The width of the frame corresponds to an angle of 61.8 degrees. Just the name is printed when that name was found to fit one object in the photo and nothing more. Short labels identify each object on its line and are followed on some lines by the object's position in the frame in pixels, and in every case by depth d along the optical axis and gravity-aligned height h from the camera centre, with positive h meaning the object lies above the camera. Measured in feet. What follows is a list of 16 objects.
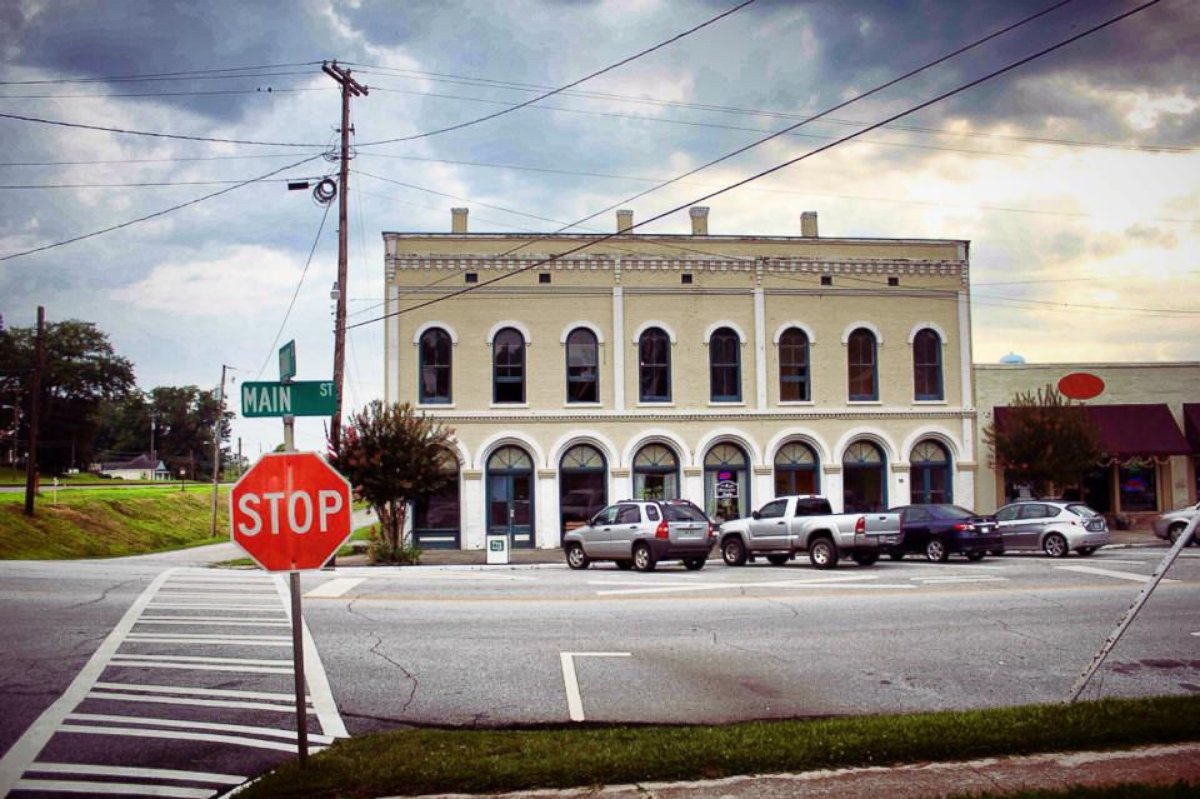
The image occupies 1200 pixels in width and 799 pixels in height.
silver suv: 72.38 -5.27
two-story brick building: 104.53 +9.92
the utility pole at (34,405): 117.08 +7.58
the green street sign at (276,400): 30.14 +2.07
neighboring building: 111.55 +4.42
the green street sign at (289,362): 30.45 +3.21
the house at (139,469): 426.51 -0.51
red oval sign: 111.55 +8.20
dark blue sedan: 78.43 -5.78
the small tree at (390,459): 87.66 +0.61
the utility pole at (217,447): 175.73 +3.58
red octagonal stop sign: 22.16 -1.02
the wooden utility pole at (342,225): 86.12 +21.16
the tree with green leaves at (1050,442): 100.63 +1.85
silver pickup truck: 72.95 -5.42
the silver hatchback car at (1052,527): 81.87 -5.63
